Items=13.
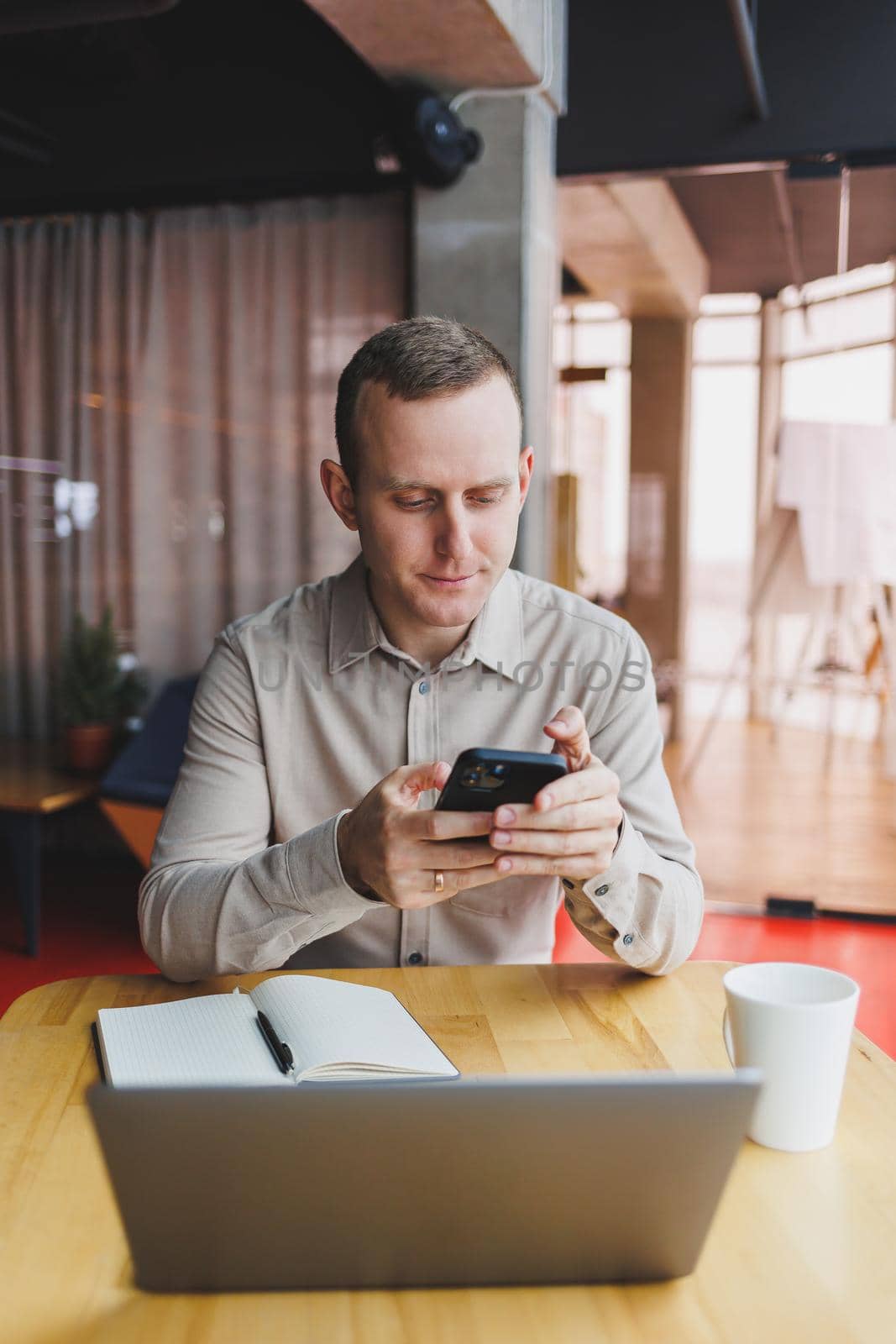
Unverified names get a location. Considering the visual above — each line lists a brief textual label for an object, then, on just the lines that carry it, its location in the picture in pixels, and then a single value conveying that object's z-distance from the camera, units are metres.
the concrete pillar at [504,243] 4.06
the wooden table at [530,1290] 0.78
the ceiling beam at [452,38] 3.39
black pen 1.06
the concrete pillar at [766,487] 4.47
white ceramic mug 0.98
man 1.27
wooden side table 3.92
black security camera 3.85
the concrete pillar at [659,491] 4.76
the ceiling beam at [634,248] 4.44
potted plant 4.49
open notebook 1.06
